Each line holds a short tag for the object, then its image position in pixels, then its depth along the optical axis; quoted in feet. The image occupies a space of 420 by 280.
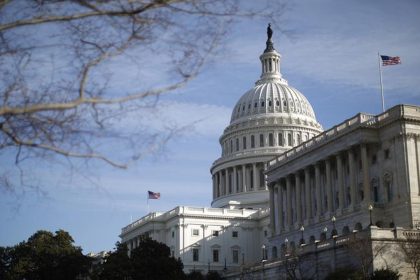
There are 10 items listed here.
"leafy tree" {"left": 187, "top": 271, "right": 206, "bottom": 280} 322.96
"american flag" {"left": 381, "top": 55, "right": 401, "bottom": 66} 283.38
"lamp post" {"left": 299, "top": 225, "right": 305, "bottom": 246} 314.63
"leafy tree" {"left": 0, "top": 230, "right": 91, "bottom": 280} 368.48
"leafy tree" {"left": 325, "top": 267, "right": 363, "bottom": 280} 195.52
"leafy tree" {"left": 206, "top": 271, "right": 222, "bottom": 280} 334.24
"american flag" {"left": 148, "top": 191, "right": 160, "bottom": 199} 421.59
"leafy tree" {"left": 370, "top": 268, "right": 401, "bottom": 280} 191.21
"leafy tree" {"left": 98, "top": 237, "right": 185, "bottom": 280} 298.56
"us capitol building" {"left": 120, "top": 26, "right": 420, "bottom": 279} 262.47
